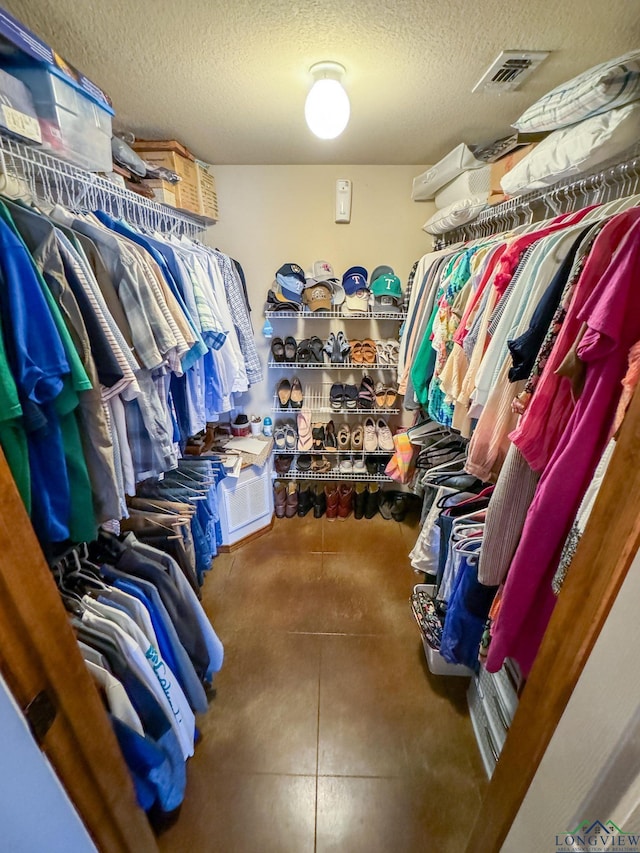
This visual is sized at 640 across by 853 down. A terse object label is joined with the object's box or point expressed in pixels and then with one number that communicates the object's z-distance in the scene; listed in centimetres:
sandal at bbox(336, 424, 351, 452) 246
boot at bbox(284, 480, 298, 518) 255
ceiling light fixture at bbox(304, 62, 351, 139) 121
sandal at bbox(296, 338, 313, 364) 232
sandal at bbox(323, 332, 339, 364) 230
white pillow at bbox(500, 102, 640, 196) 89
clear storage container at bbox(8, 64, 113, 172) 100
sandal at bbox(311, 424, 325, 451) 248
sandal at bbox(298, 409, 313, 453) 242
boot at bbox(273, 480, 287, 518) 254
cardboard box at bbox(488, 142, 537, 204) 133
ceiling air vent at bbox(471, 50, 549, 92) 111
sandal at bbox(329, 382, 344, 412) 240
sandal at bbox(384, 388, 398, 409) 239
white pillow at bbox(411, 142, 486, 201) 166
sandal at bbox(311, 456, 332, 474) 248
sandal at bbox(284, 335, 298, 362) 236
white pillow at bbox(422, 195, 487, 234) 164
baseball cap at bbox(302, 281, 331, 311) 218
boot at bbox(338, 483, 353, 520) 253
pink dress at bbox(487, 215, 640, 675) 65
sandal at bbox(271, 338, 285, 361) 237
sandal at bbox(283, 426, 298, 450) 246
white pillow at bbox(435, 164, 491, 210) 163
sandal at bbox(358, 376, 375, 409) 240
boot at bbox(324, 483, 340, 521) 253
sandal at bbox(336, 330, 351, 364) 230
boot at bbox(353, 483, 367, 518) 253
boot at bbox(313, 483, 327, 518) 254
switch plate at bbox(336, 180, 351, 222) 213
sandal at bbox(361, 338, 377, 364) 232
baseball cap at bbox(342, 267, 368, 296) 222
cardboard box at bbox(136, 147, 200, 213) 173
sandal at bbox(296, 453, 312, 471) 252
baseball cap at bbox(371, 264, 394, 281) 223
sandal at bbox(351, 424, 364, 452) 246
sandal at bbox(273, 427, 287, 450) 247
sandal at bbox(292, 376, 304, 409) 242
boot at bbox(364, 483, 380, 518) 255
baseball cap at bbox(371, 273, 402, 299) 216
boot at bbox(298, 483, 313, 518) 254
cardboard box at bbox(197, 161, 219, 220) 200
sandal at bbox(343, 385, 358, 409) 239
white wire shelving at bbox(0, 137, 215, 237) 98
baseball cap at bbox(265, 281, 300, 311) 220
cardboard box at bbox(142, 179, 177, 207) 168
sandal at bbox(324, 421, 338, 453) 246
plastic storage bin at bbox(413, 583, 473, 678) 144
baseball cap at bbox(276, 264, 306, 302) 217
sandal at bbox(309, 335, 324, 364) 233
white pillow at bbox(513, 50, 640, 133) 85
